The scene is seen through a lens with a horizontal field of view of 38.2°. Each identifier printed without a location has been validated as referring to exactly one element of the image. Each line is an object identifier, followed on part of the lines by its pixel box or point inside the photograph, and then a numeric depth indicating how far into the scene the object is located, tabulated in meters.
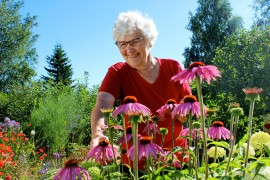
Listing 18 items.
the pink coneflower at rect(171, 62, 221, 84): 1.01
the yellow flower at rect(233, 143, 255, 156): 1.09
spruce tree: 27.20
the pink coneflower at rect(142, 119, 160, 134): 1.39
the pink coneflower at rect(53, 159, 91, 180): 1.01
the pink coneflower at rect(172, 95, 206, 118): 1.14
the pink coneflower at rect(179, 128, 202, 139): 1.25
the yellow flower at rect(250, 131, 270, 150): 1.24
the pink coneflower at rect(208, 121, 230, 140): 1.37
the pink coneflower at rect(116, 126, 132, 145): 1.22
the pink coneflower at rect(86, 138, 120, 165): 1.12
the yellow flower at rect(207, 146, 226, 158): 1.46
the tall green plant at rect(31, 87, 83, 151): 7.56
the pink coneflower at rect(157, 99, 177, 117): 1.32
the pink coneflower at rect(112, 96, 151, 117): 1.18
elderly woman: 1.93
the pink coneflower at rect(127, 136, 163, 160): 1.10
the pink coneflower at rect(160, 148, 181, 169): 1.19
